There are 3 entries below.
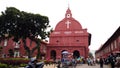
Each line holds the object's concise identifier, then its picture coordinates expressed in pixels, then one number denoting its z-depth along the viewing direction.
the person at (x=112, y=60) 7.46
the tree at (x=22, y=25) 16.30
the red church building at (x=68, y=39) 20.23
